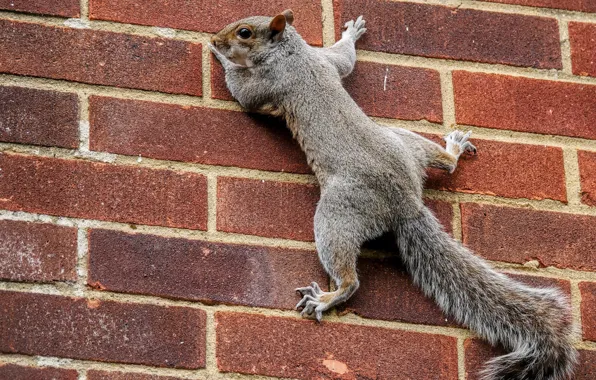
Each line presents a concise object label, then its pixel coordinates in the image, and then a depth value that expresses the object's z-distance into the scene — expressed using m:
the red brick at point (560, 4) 3.34
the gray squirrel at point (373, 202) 3.22
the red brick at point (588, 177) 3.27
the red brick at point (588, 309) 3.23
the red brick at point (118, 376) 3.14
